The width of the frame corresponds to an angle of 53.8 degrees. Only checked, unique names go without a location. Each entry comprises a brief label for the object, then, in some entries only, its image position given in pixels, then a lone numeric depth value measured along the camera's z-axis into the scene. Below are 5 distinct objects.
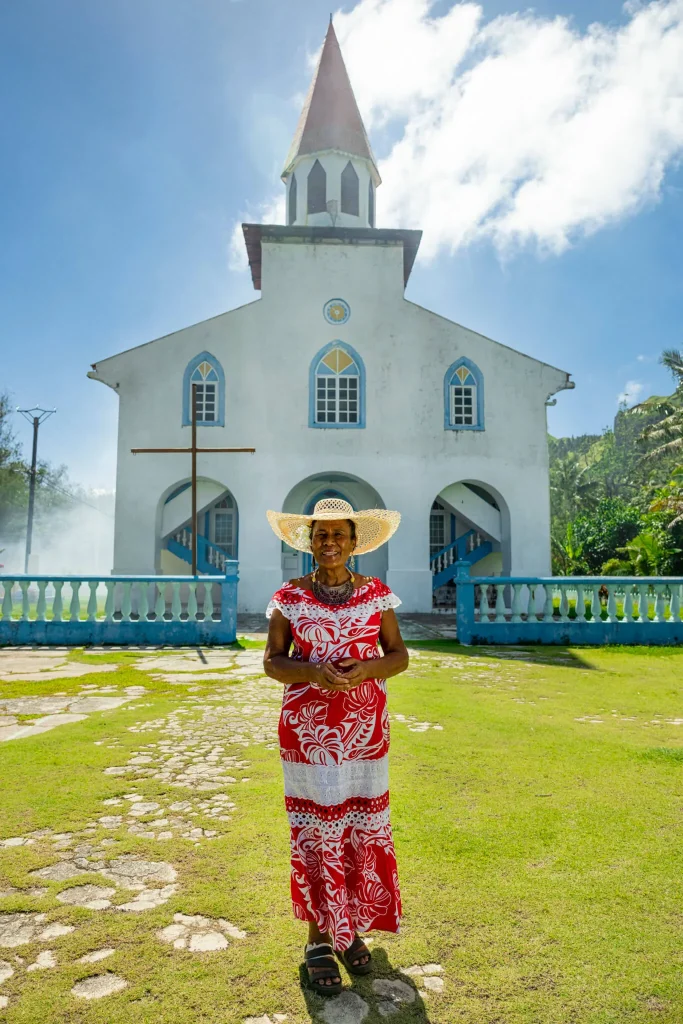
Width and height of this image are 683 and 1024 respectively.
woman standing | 2.34
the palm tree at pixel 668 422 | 26.45
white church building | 15.75
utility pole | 25.78
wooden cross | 13.60
